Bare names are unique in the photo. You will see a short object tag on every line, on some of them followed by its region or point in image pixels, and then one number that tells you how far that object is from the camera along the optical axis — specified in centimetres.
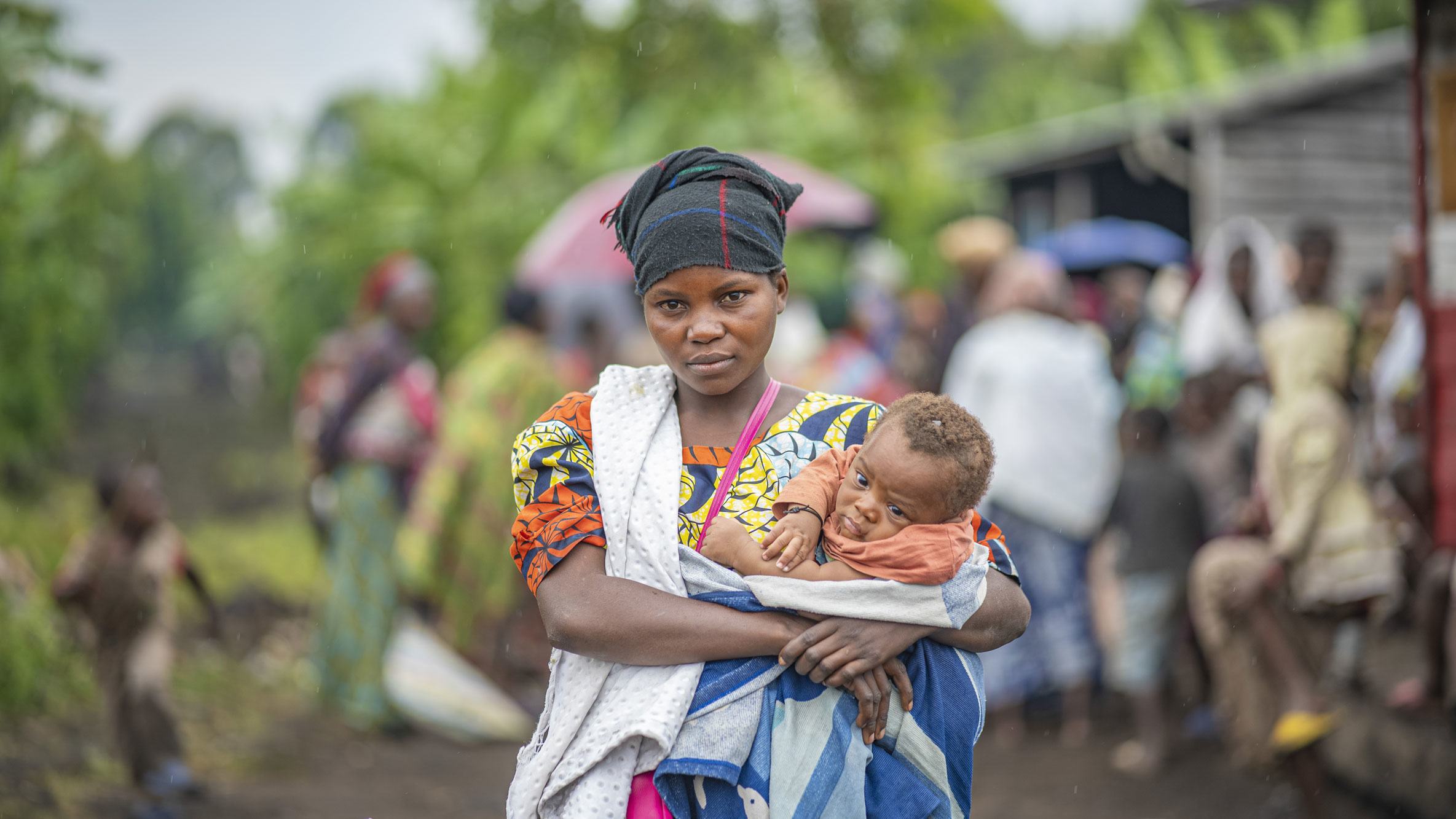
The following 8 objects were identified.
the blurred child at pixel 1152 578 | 597
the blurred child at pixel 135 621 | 527
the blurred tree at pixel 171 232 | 1869
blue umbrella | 1564
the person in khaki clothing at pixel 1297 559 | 508
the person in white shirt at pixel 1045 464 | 657
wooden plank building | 1199
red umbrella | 897
